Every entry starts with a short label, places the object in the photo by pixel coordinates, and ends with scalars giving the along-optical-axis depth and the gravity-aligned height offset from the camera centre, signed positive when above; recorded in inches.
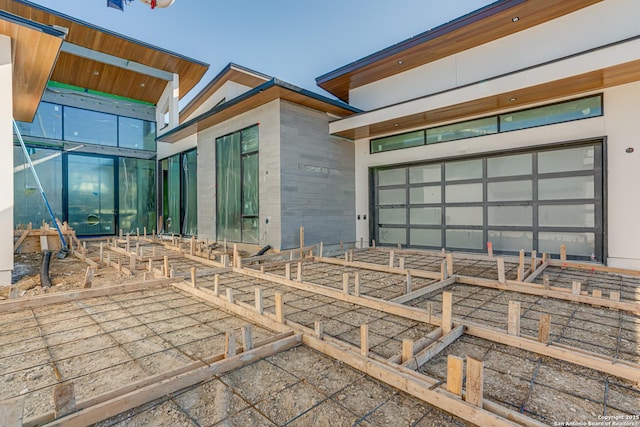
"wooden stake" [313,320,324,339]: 104.2 -40.2
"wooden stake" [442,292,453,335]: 109.0 -36.4
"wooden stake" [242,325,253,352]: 94.2 -38.6
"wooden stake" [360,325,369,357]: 90.7 -38.9
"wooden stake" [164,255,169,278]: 194.8 -35.6
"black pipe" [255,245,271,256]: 302.9 -37.3
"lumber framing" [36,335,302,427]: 64.2 -42.8
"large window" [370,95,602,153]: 249.9 +82.7
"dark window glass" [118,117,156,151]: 550.9 +146.9
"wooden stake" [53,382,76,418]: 62.5 -38.5
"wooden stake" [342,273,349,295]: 156.3 -36.8
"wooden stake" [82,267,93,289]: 172.1 -36.7
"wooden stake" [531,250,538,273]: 211.9 -36.1
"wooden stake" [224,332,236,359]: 90.2 -39.0
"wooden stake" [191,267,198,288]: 172.8 -36.2
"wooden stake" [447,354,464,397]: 69.6 -37.9
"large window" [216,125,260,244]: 340.5 +31.0
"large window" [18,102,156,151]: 471.8 +144.1
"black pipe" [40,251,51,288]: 199.9 -40.8
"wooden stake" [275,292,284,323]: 118.5 -37.3
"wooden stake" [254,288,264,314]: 128.2 -37.0
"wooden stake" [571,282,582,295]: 150.4 -38.2
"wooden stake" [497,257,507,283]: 176.6 -35.7
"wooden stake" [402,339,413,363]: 88.6 -40.6
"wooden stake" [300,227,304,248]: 307.1 -24.8
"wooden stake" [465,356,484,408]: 65.9 -37.3
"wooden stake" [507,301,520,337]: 104.7 -37.4
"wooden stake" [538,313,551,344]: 99.1 -38.3
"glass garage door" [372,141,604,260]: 255.1 +8.2
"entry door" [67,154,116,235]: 496.4 +32.1
